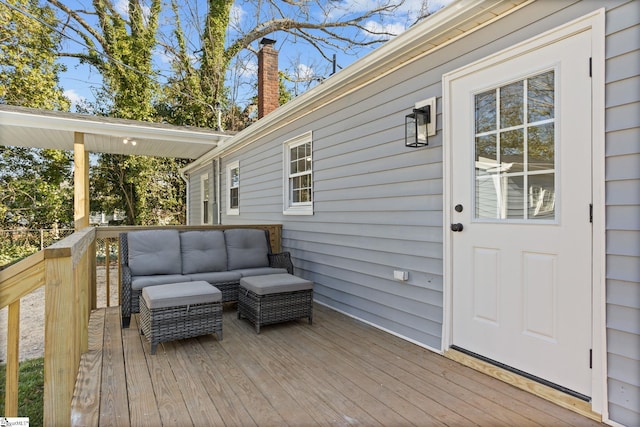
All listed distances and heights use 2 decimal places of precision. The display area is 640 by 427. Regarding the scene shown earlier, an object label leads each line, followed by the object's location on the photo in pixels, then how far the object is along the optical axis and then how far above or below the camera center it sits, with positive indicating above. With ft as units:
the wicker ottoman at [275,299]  11.63 -3.12
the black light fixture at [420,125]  10.28 +2.39
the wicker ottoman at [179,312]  10.02 -3.07
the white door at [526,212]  7.07 -0.14
